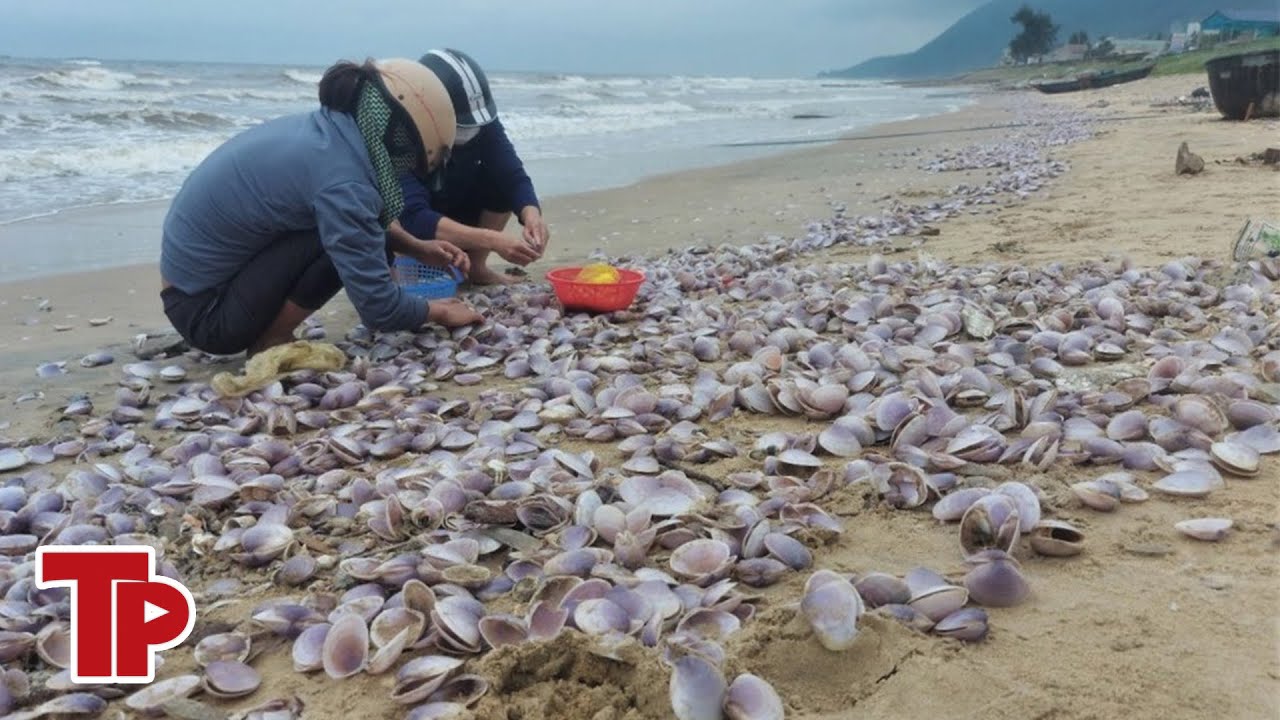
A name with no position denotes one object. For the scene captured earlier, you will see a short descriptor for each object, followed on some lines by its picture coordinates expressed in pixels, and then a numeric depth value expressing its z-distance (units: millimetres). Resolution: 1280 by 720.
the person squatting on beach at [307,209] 3438
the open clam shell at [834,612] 1555
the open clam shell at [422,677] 1551
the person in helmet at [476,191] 4387
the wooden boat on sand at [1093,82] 39812
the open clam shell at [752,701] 1419
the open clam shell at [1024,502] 1924
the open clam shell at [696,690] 1424
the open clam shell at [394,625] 1731
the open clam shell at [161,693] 1617
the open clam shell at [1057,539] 1841
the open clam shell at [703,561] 1862
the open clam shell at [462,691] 1518
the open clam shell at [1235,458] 2166
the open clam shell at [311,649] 1713
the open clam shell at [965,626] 1588
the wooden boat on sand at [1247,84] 12594
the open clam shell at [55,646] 1779
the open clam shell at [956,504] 2051
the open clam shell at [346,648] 1680
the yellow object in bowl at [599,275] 4484
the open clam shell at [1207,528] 1886
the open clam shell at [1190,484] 2088
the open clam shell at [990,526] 1864
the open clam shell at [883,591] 1694
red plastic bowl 4422
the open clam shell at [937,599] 1647
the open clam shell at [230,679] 1656
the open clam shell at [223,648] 1753
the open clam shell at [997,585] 1687
